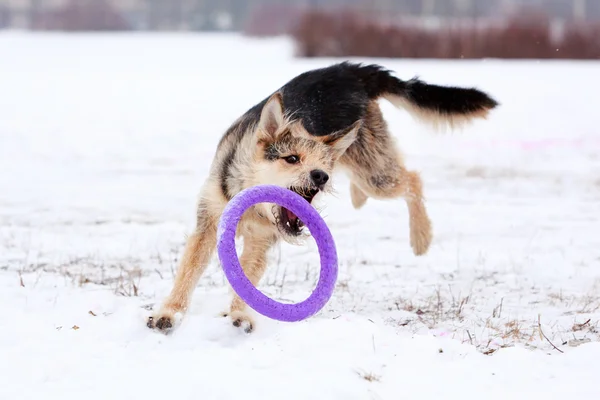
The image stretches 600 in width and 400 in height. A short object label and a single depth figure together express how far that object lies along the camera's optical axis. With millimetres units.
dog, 7312
